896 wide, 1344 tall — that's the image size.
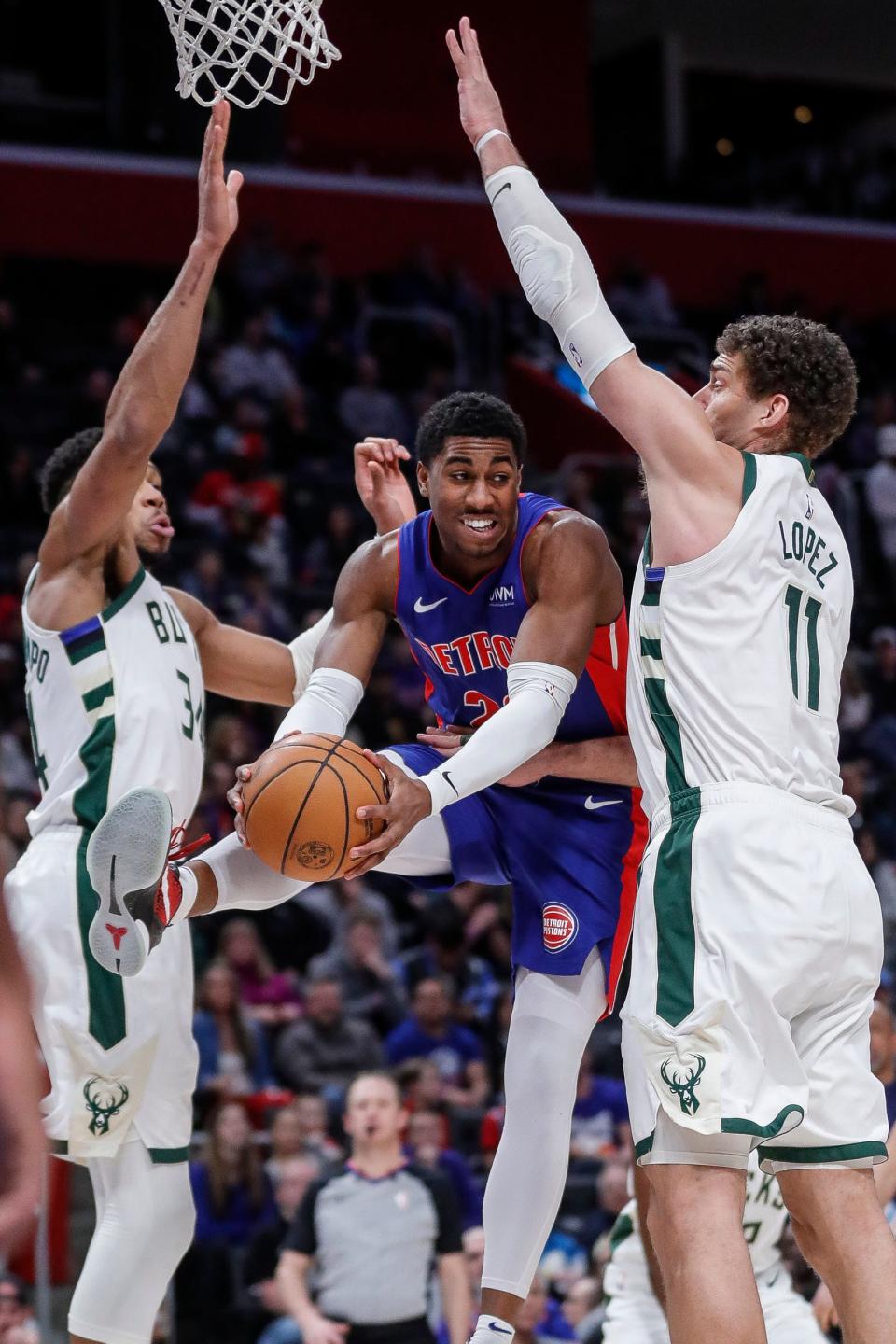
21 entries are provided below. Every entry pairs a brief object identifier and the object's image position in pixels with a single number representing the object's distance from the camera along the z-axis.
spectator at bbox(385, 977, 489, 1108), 19.52
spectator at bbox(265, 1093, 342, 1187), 16.58
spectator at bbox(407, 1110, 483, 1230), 16.69
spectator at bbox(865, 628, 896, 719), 28.62
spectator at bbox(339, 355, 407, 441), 30.86
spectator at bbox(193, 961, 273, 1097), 18.30
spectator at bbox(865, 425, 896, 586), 31.08
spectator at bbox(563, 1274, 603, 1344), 15.39
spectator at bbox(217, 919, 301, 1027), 19.77
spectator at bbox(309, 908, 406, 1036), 20.17
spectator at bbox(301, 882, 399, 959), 21.08
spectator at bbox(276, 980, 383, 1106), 18.77
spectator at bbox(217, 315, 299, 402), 30.00
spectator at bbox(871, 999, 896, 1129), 13.23
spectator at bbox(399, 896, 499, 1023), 20.89
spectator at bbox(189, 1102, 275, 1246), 16.44
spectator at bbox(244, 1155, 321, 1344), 15.09
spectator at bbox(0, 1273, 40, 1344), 14.09
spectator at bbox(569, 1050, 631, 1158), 18.48
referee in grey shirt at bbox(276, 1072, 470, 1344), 14.45
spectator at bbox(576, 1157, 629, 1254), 16.69
